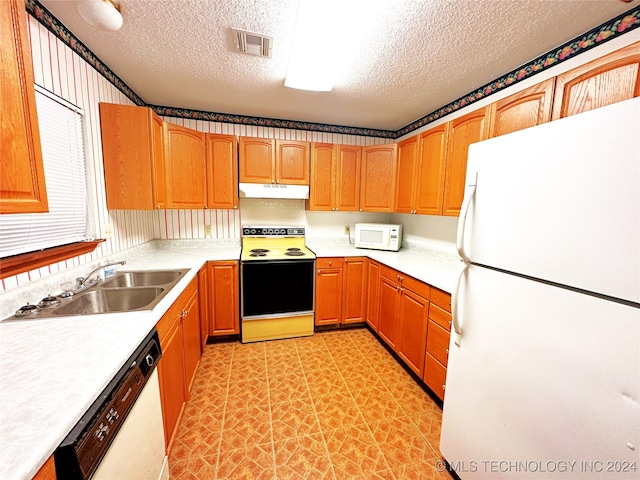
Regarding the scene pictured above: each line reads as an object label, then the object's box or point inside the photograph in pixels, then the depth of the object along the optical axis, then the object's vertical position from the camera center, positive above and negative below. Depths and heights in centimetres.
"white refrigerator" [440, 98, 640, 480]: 70 -30
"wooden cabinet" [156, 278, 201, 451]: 130 -90
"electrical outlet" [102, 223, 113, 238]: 183 -19
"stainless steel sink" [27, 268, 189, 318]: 126 -52
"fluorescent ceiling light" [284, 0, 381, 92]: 128 +103
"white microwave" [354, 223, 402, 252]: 292 -30
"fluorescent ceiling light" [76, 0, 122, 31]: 119 +93
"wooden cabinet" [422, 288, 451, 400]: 168 -90
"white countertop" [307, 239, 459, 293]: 192 -48
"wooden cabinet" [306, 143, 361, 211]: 288 +39
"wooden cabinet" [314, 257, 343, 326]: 270 -87
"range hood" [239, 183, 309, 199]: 269 +20
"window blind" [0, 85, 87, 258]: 119 +9
